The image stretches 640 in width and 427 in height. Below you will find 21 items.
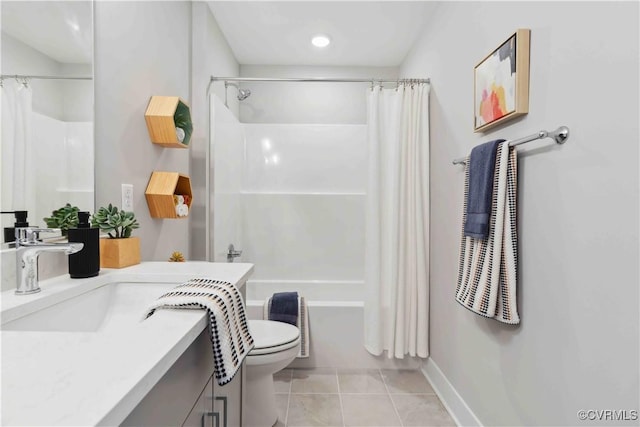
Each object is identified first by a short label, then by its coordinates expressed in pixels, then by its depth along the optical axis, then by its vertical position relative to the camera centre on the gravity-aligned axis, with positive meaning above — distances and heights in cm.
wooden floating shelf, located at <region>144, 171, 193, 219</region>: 165 +7
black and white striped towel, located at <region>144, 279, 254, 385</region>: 75 -24
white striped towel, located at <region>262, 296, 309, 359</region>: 233 -77
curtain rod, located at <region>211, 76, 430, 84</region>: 226 +85
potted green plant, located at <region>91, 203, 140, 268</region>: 122 -11
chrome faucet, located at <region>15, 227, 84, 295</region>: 86 -12
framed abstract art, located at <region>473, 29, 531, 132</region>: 126 +52
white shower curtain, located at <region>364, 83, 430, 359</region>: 225 -13
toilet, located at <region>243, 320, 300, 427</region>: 168 -79
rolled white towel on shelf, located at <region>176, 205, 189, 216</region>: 170 -1
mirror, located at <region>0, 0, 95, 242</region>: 88 +29
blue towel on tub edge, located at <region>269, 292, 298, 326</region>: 233 -67
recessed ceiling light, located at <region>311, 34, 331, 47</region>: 269 +134
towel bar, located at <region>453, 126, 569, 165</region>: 108 +25
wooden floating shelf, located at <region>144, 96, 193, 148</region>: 162 +41
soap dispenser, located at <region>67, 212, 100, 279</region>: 104 -14
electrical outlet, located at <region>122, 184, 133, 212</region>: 145 +4
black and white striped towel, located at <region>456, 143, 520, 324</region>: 130 -15
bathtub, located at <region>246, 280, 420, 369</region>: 239 -90
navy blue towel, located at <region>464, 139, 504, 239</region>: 138 +9
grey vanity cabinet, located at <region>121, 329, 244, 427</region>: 59 -39
